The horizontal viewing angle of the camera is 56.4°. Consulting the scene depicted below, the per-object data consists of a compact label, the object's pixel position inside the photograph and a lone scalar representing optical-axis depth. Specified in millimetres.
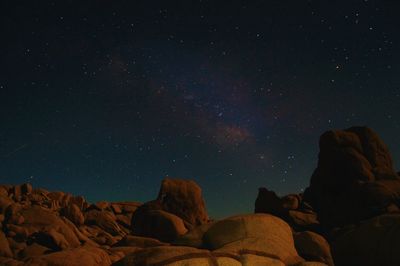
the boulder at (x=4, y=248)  19256
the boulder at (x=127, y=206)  52281
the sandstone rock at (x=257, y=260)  8209
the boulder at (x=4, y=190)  46297
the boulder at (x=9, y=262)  12817
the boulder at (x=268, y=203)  39853
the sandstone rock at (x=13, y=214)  27623
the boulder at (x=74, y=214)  39969
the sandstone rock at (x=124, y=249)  15027
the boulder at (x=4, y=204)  30253
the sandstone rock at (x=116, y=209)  50644
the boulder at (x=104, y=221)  41562
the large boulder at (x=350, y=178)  32625
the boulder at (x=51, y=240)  22188
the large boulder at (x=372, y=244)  13941
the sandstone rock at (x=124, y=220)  45069
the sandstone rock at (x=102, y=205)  50262
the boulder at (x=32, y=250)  19781
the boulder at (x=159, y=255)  8172
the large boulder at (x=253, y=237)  9320
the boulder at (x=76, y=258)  11523
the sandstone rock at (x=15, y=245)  21305
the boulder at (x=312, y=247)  15496
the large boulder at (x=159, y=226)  25766
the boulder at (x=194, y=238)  10174
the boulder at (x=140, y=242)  16922
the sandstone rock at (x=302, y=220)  35125
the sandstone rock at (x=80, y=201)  51528
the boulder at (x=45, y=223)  26297
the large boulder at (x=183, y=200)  31547
